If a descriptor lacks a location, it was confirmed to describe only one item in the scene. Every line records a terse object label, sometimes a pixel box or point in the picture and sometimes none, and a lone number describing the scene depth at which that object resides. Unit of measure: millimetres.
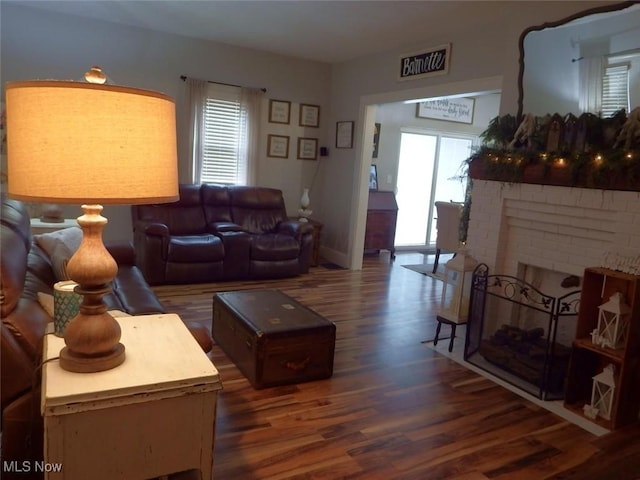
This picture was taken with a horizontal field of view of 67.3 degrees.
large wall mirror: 2957
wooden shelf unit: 2520
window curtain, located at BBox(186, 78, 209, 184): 5477
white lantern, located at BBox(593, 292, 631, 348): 2518
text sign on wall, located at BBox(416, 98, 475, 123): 7336
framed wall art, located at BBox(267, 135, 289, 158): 6122
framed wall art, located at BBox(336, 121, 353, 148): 5973
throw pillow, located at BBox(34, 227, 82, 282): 2541
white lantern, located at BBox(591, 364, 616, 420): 2574
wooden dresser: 6805
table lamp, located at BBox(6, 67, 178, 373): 1097
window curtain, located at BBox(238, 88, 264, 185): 5820
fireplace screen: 2873
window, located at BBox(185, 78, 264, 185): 5578
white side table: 1228
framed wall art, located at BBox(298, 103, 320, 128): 6246
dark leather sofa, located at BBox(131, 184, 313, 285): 4660
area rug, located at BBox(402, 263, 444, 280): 5904
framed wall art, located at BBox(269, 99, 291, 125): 6049
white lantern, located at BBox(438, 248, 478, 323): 3359
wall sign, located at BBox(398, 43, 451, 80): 4543
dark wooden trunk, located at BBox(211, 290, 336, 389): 2709
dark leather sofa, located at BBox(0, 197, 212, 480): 1479
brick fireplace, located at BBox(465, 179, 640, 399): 2816
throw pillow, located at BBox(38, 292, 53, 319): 1817
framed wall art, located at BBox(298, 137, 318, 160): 6336
